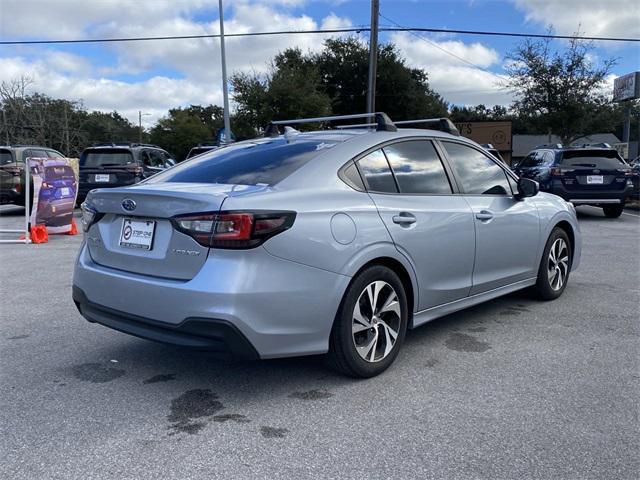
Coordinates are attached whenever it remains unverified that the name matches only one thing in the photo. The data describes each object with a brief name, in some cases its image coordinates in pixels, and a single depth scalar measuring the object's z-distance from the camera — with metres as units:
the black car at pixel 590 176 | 12.77
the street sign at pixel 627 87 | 28.70
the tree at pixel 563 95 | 25.78
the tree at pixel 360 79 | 42.06
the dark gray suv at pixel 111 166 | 14.01
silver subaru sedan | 3.07
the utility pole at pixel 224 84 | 22.70
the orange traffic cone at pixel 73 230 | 10.84
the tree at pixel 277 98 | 28.08
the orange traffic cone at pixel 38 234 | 9.70
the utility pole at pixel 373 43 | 21.94
